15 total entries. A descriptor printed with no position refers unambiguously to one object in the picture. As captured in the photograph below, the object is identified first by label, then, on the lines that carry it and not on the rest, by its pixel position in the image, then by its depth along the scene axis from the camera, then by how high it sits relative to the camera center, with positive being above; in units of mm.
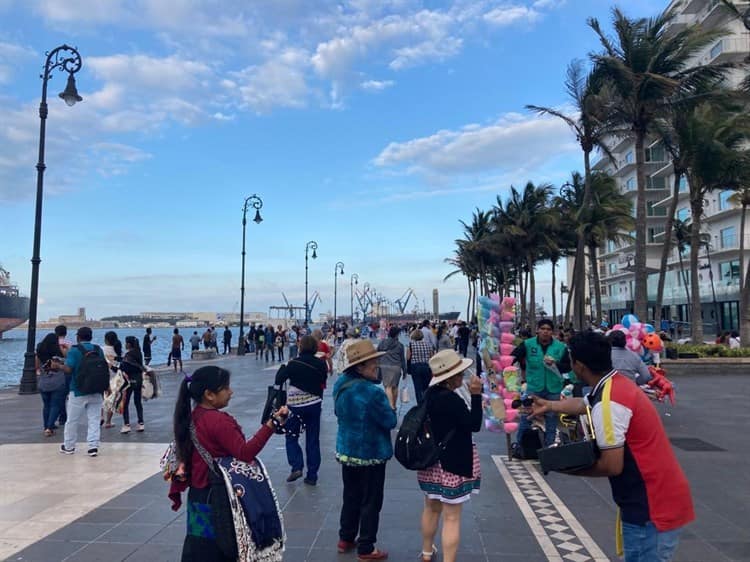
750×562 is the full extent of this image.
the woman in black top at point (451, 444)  3928 -875
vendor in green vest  7387 -636
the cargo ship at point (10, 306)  77312 +1240
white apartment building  45312 +7251
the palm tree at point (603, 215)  32469 +5805
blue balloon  10181 -64
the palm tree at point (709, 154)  22047 +6222
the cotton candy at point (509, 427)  6672 -1279
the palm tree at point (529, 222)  39219 +6508
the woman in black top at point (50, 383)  9547 -1127
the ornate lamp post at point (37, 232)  15234 +2208
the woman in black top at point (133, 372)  9695 -978
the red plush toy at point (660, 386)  9352 -1141
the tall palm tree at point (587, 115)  22062 +8071
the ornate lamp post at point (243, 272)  32938 +2500
